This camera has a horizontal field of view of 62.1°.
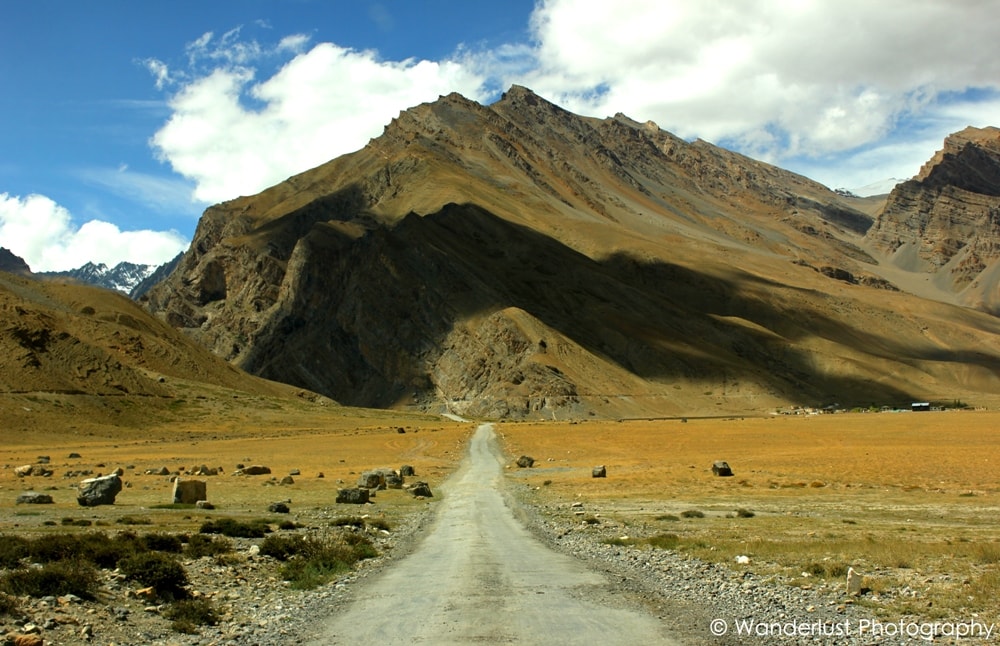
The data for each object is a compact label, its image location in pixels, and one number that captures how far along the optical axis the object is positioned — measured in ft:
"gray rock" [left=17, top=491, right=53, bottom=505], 97.30
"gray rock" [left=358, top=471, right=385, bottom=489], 127.65
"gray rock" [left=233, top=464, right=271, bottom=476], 152.14
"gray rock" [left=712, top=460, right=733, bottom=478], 141.08
